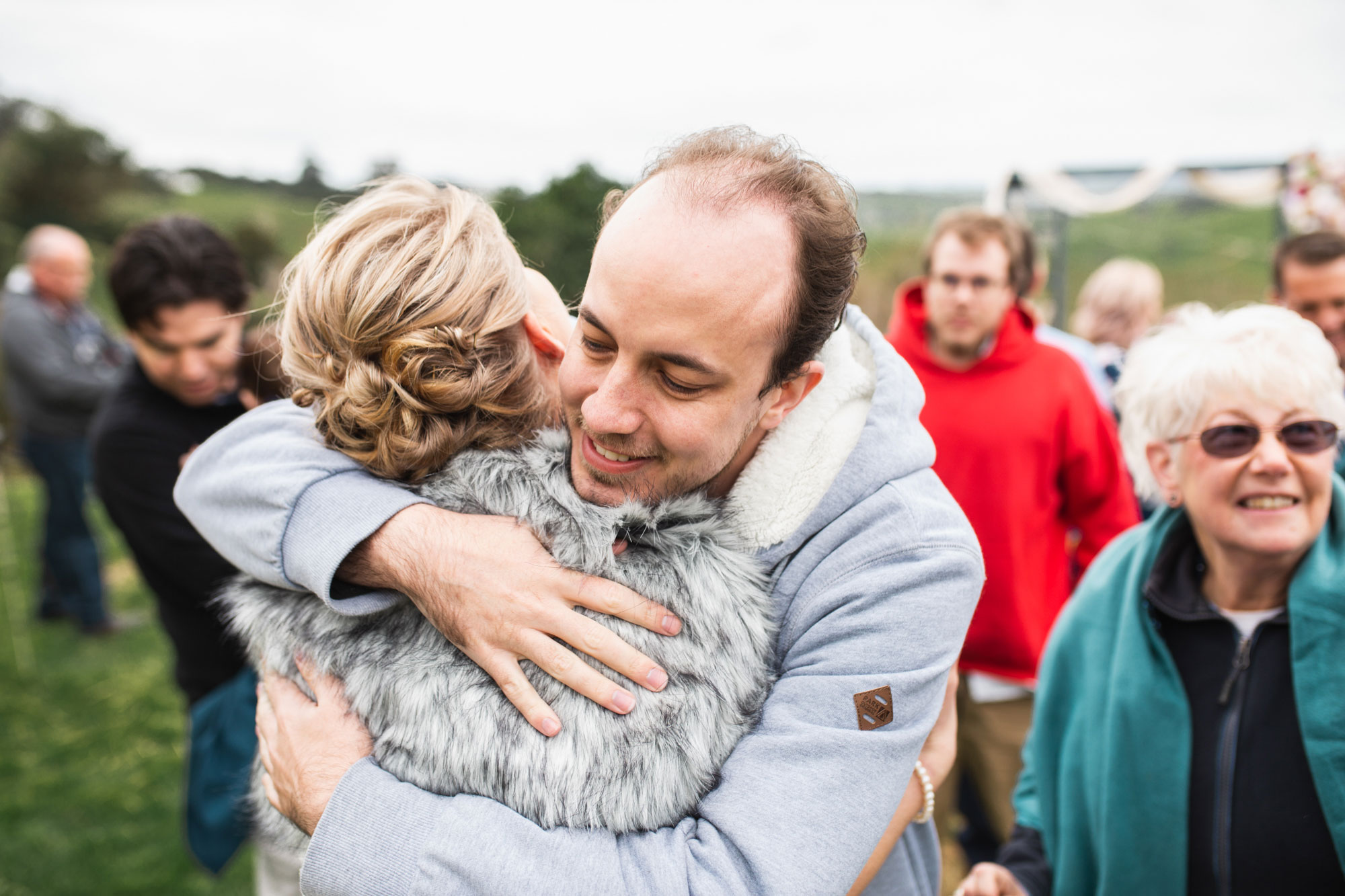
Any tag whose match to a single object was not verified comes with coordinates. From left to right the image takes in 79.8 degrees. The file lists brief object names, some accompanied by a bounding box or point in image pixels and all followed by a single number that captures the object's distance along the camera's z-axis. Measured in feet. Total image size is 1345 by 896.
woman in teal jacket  6.37
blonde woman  4.15
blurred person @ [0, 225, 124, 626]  20.38
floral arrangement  19.71
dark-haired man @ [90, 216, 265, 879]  7.41
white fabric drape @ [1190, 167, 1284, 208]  25.30
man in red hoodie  12.22
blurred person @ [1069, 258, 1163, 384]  18.74
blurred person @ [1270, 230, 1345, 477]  12.58
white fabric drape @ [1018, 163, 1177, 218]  26.04
